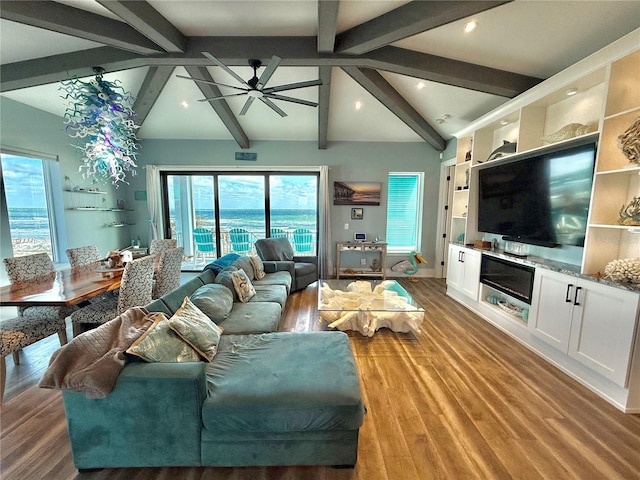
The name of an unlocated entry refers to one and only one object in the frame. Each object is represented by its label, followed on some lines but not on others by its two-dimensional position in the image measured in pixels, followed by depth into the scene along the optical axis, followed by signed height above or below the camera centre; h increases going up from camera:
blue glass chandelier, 2.79 +1.04
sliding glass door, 5.34 +0.07
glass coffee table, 2.74 -1.08
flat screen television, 2.27 +0.24
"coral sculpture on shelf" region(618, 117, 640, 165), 1.80 +0.55
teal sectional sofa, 1.25 -1.05
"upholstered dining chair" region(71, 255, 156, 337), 2.27 -0.82
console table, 5.04 -0.95
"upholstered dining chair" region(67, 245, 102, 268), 3.01 -0.55
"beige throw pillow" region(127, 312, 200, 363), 1.34 -0.75
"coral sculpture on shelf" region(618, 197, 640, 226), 1.85 +0.04
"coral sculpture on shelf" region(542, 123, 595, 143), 2.31 +0.81
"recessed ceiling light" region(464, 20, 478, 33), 2.29 +1.76
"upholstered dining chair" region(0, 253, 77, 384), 1.89 -0.92
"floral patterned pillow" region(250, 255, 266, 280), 3.63 -0.79
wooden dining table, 1.90 -0.66
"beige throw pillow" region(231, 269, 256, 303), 2.74 -0.81
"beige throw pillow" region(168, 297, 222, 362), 1.60 -0.78
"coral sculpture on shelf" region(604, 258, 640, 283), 1.82 -0.39
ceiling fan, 2.21 +1.26
